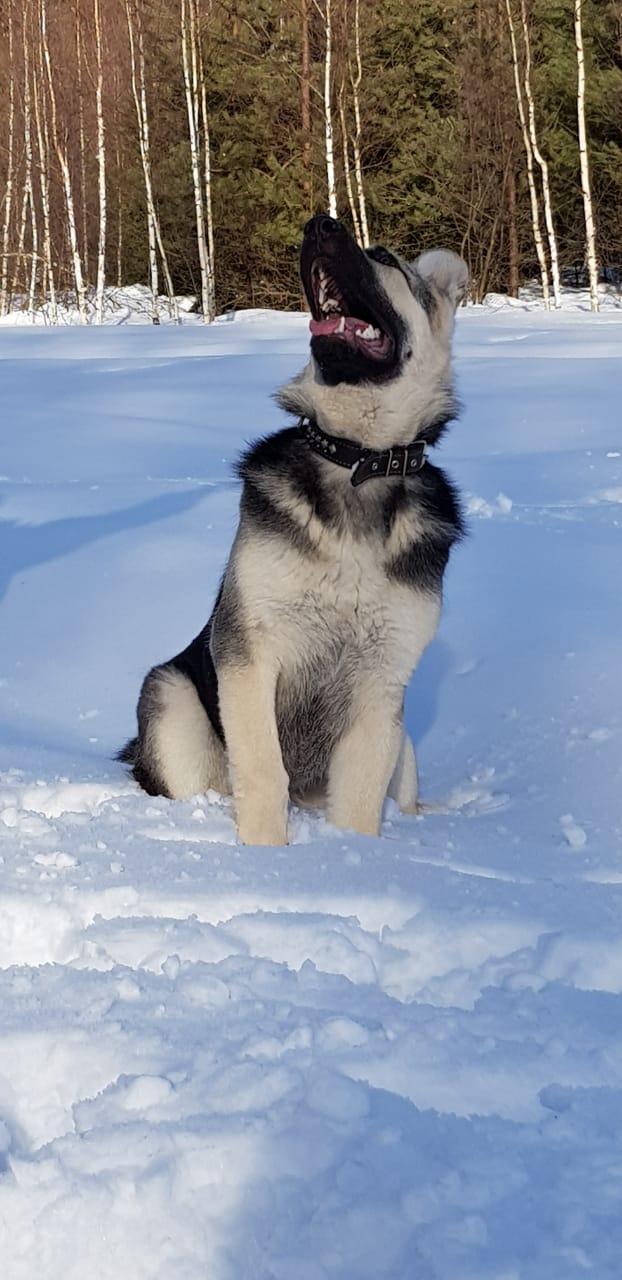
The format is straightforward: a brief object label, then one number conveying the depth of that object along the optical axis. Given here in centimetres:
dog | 327
